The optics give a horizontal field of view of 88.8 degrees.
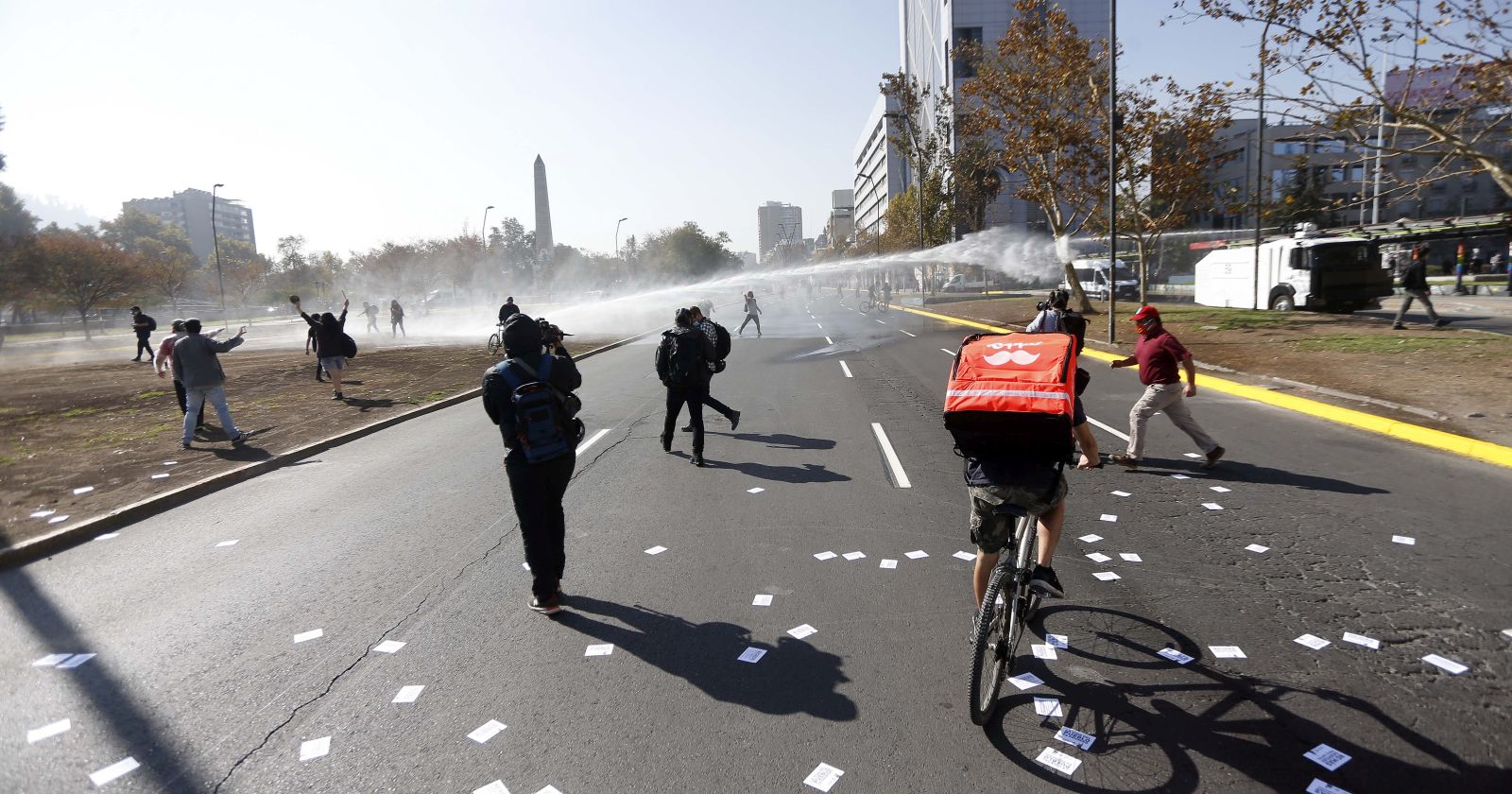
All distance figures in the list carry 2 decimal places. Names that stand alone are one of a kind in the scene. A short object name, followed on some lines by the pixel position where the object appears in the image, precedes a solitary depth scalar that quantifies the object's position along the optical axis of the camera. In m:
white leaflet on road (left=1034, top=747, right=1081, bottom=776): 2.96
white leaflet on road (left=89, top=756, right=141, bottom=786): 3.12
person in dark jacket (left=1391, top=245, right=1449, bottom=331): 16.70
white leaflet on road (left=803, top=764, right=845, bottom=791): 2.89
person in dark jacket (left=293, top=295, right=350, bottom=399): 13.42
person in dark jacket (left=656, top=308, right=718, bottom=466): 8.44
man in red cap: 7.12
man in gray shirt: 9.62
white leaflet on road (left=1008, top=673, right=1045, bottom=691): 3.56
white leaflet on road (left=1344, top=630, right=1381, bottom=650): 3.80
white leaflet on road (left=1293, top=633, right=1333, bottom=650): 3.81
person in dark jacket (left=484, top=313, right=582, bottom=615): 4.58
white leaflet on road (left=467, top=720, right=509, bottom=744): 3.31
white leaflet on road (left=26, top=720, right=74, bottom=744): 3.46
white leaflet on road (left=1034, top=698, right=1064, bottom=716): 3.34
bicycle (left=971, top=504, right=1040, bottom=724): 3.15
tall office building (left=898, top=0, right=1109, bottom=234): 74.31
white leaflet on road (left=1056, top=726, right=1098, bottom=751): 3.10
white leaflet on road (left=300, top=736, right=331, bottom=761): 3.25
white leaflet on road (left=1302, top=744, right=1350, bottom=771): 2.90
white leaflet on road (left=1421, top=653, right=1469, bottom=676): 3.53
